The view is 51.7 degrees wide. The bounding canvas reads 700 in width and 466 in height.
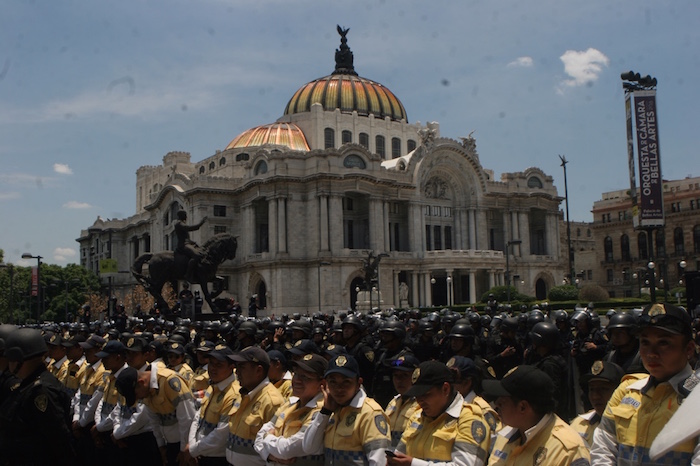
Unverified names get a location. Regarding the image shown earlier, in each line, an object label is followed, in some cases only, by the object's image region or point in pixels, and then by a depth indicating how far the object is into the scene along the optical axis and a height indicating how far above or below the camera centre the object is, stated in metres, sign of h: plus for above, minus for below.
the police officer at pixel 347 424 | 5.64 -1.06
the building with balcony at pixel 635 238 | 83.06 +5.60
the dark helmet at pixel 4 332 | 6.74 -0.31
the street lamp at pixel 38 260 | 44.36 +2.42
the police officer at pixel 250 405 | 6.96 -1.10
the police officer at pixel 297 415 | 6.08 -1.09
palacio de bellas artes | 64.00 +7.80
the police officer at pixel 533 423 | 4.68 -0.90
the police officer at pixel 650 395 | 4.74 -0.74
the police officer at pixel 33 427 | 5.89 -1.05
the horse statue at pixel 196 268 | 28.30 +1.12
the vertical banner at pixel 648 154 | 32.81 +6.06
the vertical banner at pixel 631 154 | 33.83 +6.34
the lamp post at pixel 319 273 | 62.59 +1.60
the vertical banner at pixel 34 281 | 53.25 +1.36
